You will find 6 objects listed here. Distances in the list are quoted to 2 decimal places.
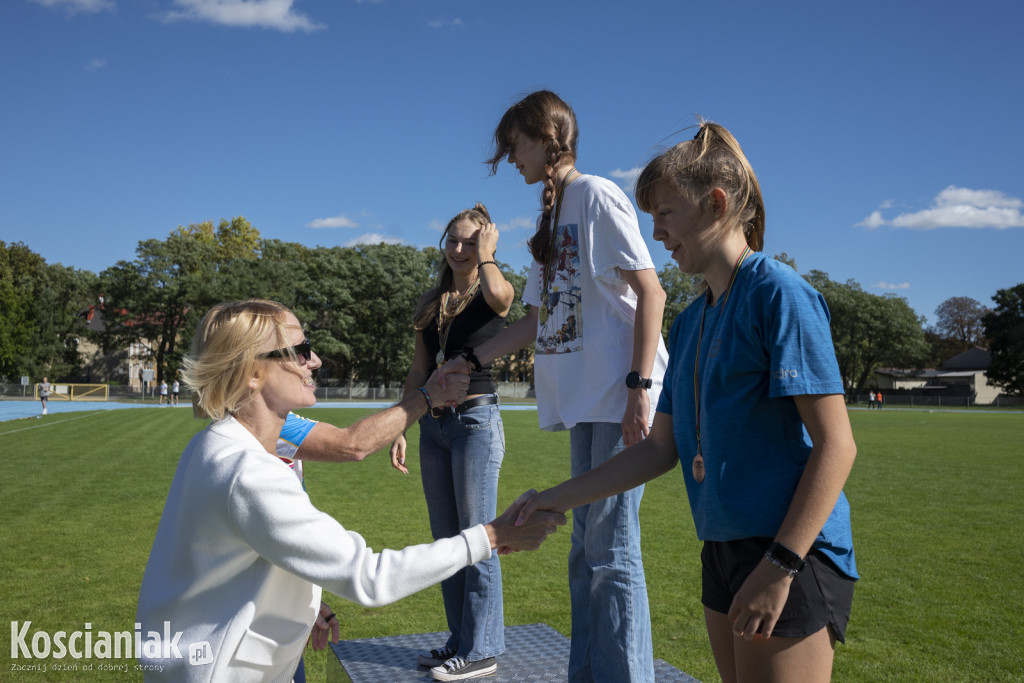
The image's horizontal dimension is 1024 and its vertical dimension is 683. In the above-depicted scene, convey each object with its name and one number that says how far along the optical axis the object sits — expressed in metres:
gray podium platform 3.53
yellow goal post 54.81
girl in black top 3.66
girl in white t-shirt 2.80
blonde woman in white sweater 1.92
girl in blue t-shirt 1.74
